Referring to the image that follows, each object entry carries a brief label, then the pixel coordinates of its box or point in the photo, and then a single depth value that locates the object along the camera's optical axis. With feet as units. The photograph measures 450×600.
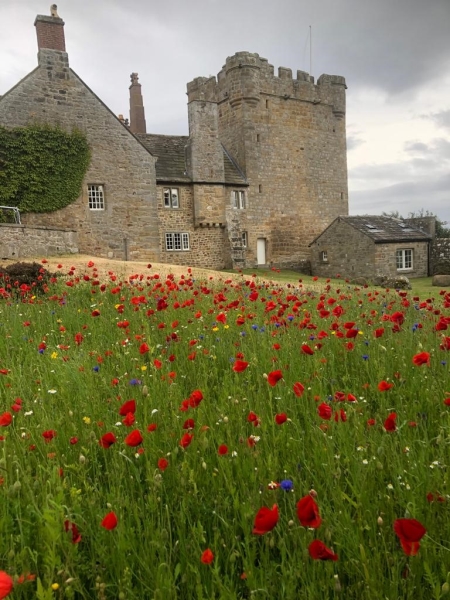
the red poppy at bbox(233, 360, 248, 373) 8.34
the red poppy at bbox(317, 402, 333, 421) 7.11
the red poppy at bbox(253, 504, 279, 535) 4.14
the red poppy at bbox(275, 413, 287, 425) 7.00
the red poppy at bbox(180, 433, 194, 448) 6.41
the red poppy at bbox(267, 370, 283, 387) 7.73
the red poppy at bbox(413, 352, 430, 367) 8.10
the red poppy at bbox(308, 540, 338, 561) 4.11
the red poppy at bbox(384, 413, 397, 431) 6.25
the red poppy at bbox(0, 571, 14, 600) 3.52
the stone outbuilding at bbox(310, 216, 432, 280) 105.91
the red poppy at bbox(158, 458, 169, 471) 6.22
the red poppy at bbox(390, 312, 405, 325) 12.09
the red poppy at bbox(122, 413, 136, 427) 6.72
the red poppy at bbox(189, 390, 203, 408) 7.41
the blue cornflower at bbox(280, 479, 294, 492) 5.80
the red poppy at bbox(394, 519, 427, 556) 3.88
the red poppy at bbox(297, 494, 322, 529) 4.19
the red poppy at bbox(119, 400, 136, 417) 6.86
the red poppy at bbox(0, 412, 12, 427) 7.44
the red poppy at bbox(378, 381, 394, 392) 7.42
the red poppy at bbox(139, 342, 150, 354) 11.02
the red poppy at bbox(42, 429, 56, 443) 7.44
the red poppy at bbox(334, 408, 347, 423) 7.50
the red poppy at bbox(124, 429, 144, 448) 6.08
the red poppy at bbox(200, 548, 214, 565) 4.45
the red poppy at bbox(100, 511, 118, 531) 4.83
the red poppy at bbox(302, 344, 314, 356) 9.41
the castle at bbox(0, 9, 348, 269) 81.05
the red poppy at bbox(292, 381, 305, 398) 7.78
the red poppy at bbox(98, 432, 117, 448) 6.35
